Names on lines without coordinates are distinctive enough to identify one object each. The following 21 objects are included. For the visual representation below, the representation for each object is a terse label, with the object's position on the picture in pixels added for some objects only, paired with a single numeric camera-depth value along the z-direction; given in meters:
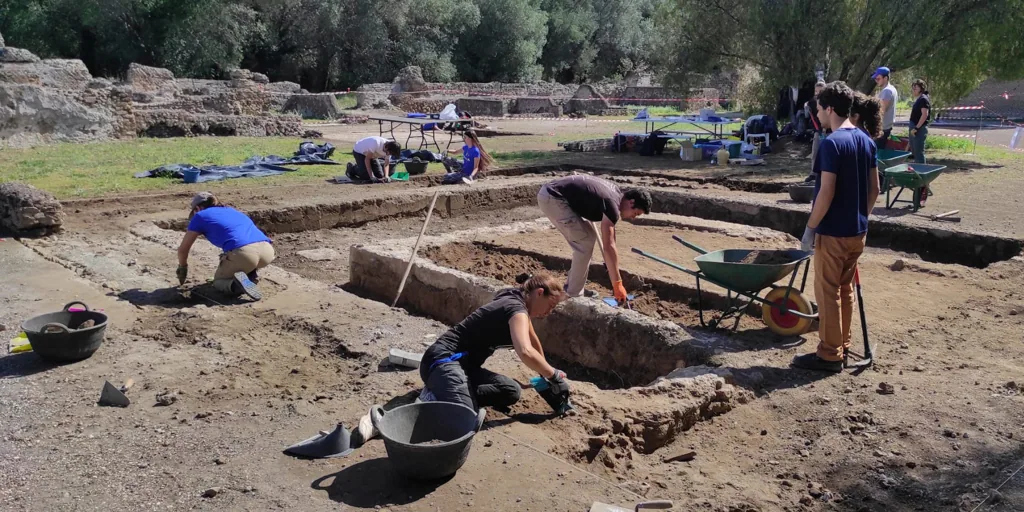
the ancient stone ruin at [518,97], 32.06
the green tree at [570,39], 47.47
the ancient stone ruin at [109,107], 17.73
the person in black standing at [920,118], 12.27
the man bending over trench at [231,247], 6.94
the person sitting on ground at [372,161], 13.01
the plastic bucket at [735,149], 16.31
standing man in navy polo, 4.84
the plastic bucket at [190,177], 12.80
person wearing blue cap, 11.59
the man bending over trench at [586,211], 5.68
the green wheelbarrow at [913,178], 10.06
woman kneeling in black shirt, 4.12
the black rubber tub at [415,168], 14.07
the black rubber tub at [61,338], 5.10
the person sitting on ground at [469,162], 13.09
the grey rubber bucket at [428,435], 3.50
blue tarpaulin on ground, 13.27
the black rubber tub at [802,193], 11.16
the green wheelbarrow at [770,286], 5.33
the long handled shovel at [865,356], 5.14
